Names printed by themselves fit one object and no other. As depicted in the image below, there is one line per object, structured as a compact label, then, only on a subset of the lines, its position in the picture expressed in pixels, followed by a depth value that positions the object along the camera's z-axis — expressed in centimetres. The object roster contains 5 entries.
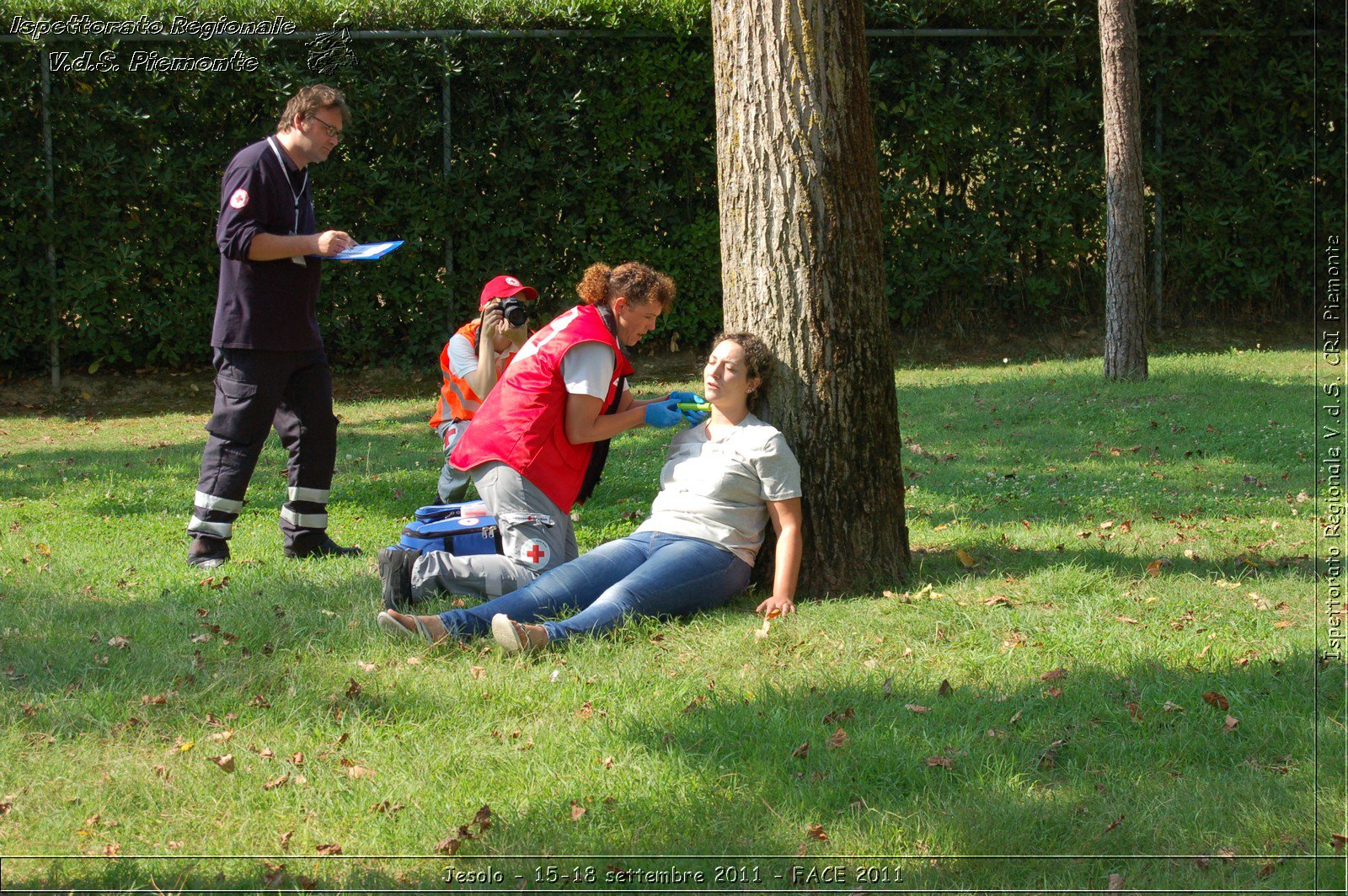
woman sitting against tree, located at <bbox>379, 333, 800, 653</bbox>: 884
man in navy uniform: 1084
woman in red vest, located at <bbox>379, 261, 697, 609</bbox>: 938
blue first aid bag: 953
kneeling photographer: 1195
